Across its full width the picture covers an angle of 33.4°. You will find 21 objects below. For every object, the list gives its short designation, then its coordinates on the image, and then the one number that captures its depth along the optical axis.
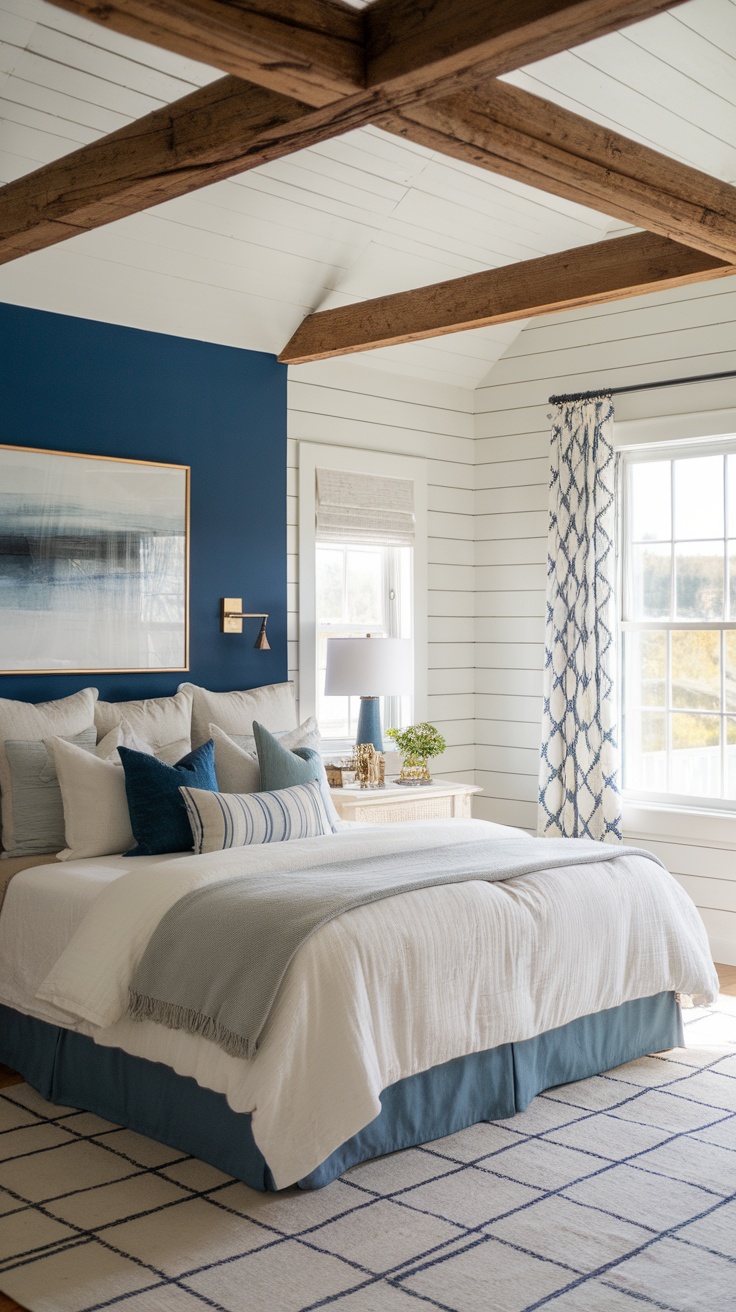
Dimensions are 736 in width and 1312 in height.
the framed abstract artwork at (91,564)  4.43
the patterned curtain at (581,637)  5.62
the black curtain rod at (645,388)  5.36
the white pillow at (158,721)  4.49
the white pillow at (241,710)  4.83
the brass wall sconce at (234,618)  5.18
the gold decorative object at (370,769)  5.29
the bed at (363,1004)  2.93
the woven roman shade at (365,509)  5.64
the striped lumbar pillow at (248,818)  3.86
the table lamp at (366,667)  5.29
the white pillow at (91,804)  4.03
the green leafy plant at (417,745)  5.48
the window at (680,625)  5.43
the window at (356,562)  5.57
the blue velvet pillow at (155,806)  3.99
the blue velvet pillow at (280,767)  4.31
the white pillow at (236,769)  4.45
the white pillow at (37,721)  4.11
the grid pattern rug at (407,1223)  2.54
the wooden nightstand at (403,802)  5.02
